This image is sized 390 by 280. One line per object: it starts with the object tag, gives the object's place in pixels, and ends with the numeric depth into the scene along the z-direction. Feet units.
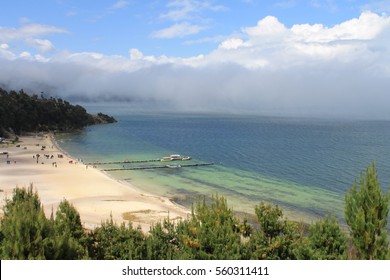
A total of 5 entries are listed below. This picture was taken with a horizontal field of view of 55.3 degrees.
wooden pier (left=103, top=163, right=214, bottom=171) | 304.71
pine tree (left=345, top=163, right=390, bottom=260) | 64.75
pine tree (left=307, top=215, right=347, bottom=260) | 72.54
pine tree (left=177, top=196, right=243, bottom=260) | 70.13
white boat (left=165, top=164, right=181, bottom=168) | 313.96
